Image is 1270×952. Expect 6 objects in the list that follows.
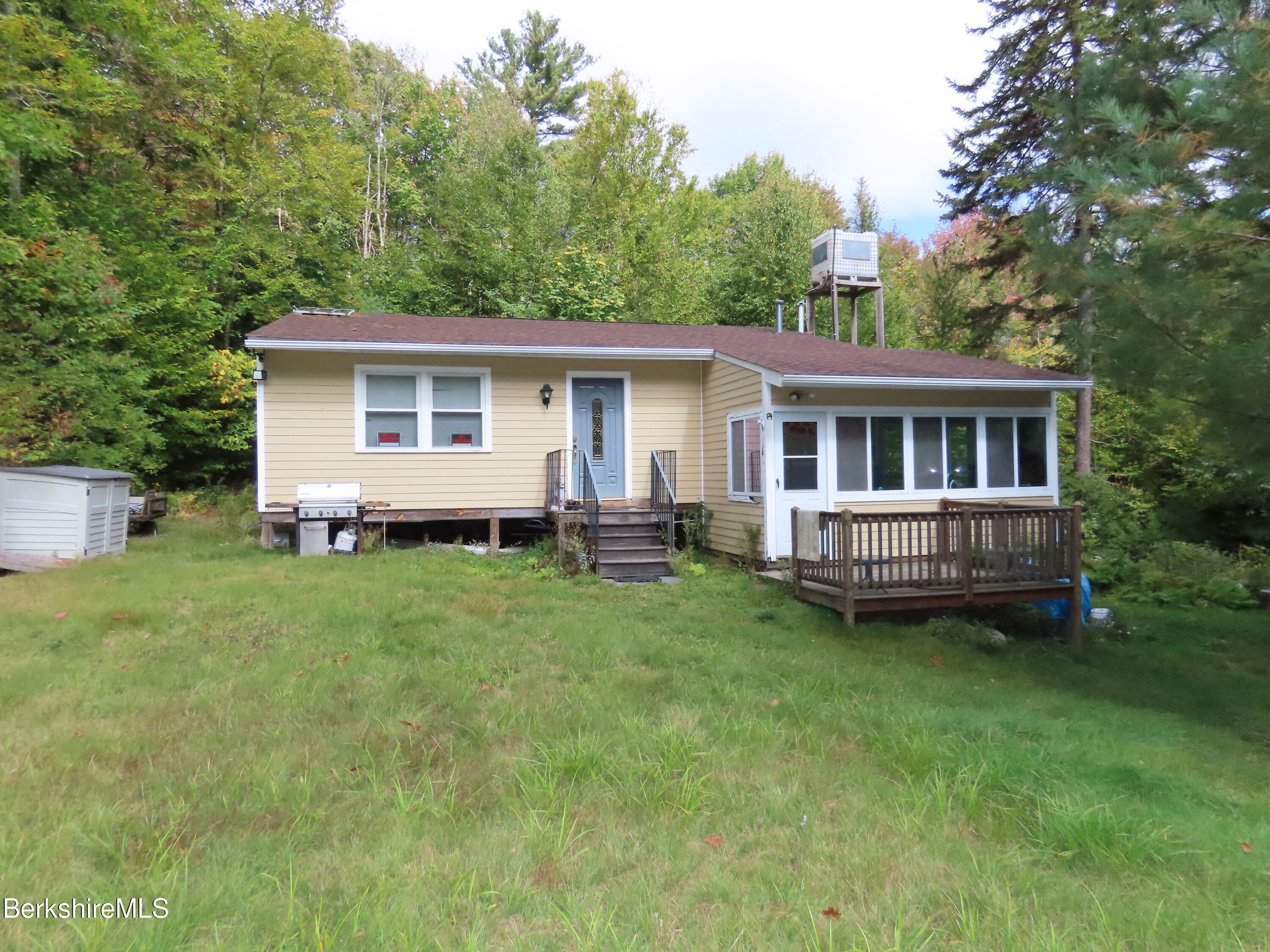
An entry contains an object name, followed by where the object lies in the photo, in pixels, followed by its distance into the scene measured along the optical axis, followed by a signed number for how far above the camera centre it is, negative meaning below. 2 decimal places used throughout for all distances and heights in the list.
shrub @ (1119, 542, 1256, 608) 10.20 -1.50
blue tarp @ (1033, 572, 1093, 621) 8.48 -1.52
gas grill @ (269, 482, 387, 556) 9.84 -0.34
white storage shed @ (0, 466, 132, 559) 8.90 -0.29
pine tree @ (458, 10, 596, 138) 29.48 +17.54
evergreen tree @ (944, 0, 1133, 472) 14.13 +8.05
